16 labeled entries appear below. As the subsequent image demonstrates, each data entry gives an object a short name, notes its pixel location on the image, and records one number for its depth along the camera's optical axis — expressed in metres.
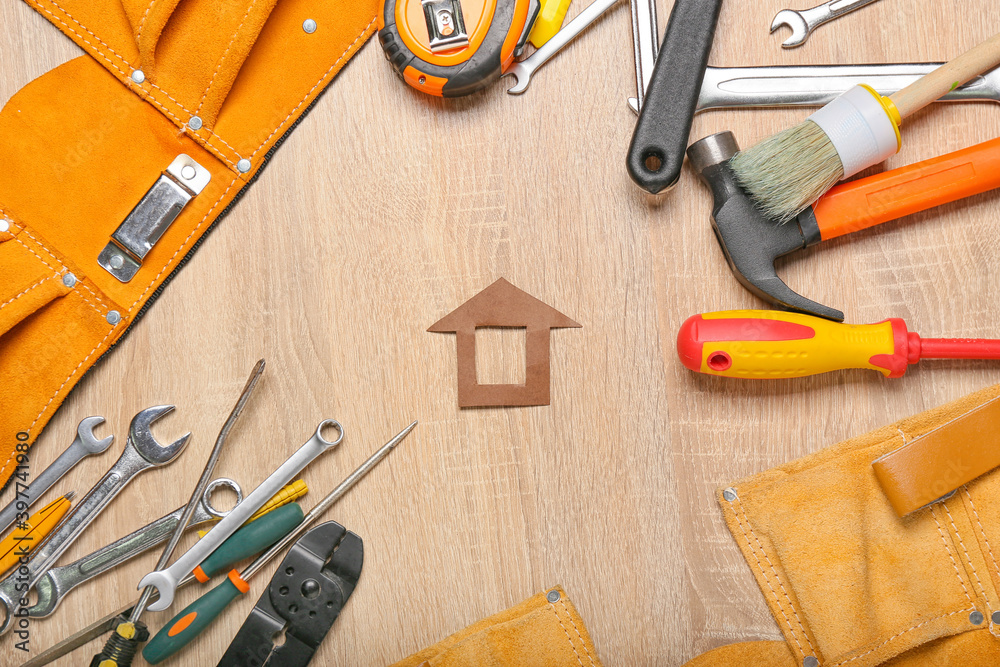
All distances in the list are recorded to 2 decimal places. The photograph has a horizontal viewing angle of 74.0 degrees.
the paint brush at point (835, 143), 0.64
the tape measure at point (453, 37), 0.69
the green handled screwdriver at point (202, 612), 0.70
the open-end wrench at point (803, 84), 0.70
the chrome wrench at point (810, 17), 0.73
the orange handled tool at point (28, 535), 0.72
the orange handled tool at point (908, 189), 0.66
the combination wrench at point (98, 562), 0.72
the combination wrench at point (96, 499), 0.72
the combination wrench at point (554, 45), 0.73
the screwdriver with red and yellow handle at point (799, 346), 0.65
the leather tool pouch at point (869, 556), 0.67
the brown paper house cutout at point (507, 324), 0.73
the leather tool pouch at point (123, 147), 0.71
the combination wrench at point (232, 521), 0.70
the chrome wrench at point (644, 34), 0.72
